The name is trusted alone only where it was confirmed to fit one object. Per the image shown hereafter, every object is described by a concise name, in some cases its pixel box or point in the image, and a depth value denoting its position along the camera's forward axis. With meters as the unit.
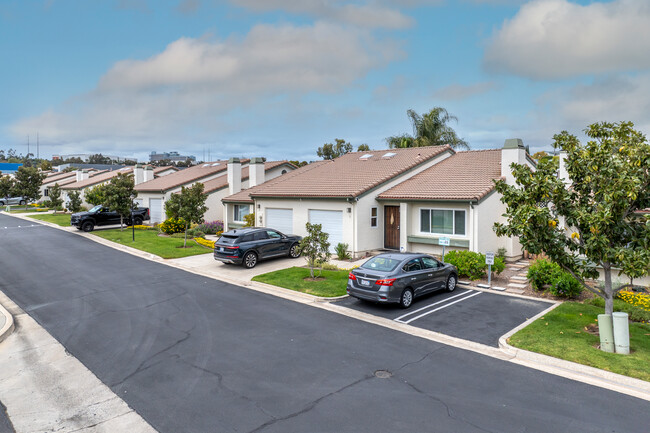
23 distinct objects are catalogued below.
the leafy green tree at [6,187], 51.69
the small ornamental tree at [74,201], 37.36
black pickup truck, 30.39
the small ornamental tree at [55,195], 43.81
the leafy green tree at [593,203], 8.64
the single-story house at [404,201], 18.38
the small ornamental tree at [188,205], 23.45
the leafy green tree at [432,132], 35.00
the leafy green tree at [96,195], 28.14
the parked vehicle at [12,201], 58.31
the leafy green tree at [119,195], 27.53
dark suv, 18.05
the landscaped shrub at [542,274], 13.72
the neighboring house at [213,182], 30.70
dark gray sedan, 11.90
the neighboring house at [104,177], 42.03
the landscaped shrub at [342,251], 19.83
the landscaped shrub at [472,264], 15.45
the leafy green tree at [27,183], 48.84
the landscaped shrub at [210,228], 29.48
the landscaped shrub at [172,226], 29.29
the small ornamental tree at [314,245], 15.78
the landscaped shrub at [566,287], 13.06
